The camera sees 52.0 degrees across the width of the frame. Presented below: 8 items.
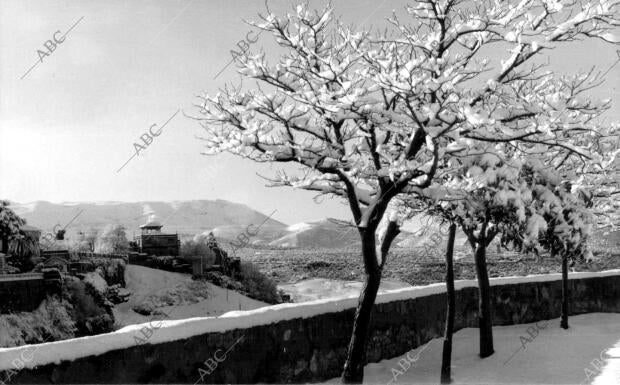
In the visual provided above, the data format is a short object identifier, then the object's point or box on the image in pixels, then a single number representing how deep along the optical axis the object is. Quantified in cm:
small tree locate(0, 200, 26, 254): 2867
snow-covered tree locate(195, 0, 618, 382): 767
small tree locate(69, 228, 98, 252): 3916
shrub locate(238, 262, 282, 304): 3972
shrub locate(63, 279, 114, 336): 2705
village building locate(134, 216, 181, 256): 4425
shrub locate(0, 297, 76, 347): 2312
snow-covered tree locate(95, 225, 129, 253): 4259
